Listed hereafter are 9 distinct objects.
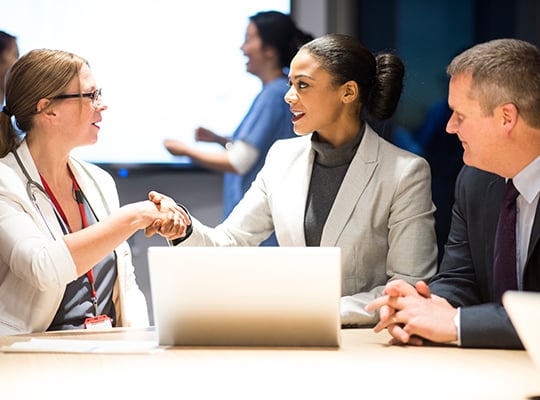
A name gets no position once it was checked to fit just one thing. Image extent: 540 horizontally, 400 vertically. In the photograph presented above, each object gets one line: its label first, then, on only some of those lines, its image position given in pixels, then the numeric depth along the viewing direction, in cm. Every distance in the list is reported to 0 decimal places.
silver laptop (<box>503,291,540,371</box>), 143
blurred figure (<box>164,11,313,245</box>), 422
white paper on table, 210
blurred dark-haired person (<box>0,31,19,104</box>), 411
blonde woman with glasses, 262
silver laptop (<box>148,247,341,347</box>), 203
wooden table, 169
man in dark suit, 216
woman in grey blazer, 283
